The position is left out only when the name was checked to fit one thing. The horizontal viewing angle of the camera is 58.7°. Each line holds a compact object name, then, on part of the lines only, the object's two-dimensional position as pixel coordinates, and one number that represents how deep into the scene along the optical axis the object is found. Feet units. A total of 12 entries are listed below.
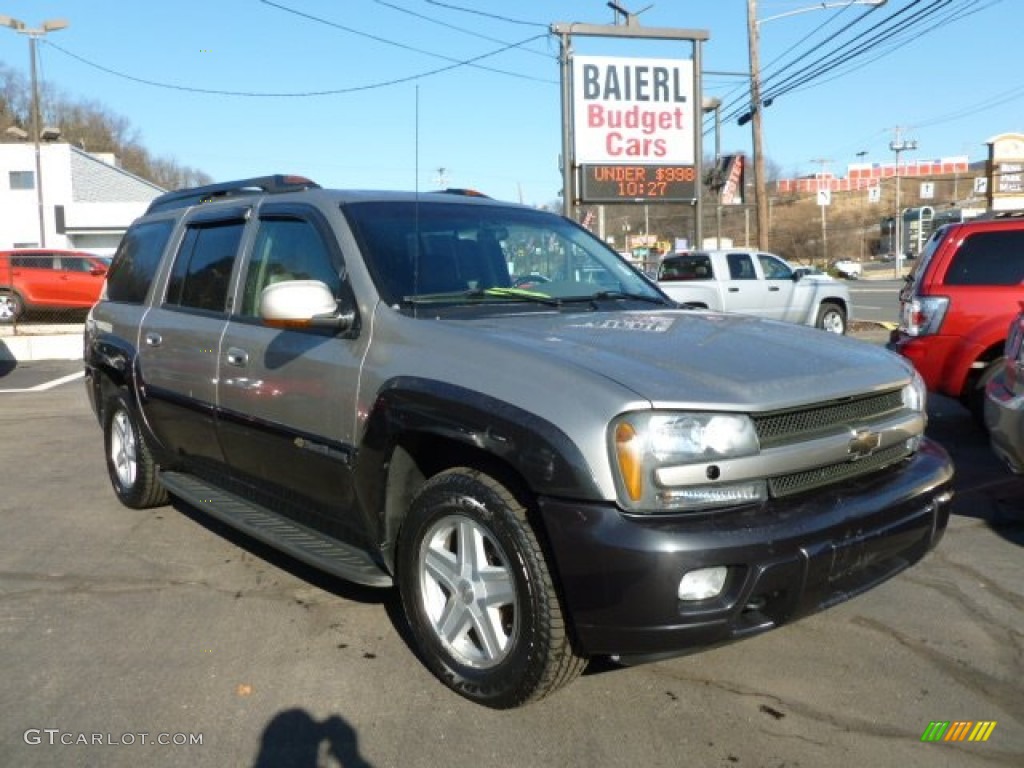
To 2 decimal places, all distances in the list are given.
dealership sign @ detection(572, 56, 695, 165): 57.98
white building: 156.04
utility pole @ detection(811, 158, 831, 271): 142.09
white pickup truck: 53.98
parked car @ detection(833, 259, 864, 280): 211.20
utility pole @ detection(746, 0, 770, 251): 73.87
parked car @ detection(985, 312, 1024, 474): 15.53
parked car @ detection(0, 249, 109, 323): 69.15
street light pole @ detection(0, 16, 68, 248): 78.54
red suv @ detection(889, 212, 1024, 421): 23.38
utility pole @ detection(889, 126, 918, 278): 219.20
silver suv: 9.03
